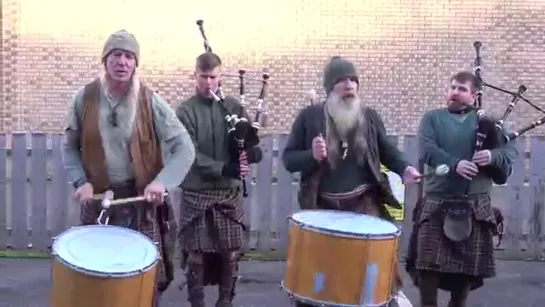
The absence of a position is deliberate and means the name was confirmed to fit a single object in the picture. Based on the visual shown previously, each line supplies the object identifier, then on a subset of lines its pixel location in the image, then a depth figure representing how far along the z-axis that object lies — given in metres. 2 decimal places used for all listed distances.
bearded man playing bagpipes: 5.44
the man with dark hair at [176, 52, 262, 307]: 5.57
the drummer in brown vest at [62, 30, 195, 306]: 4.74
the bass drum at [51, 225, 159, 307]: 3.96
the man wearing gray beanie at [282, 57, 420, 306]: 5.29
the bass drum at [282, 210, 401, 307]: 4.48
